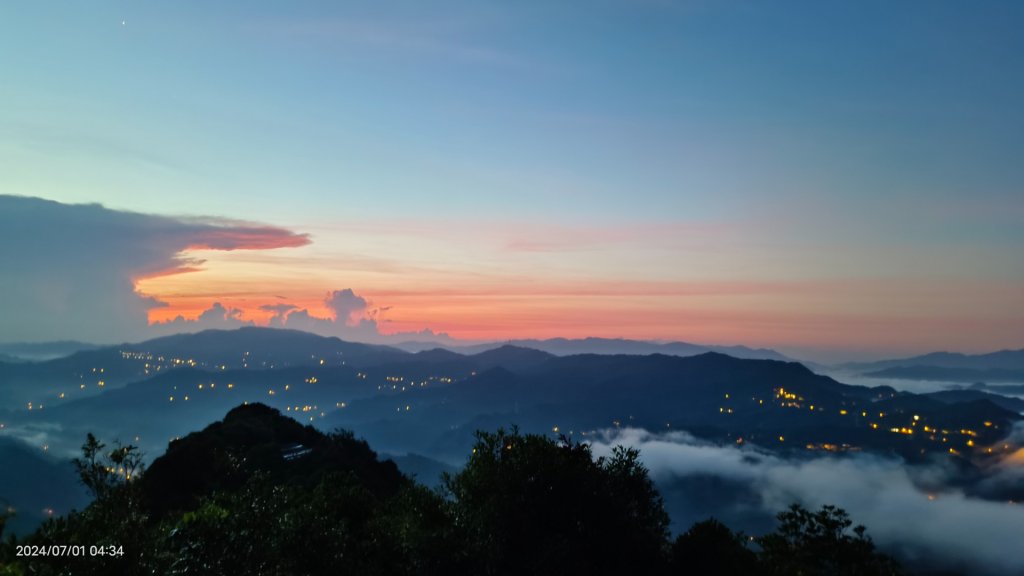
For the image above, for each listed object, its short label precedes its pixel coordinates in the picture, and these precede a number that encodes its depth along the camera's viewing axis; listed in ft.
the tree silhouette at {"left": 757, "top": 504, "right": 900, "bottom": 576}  108.68
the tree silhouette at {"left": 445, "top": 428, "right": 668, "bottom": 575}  87.40
